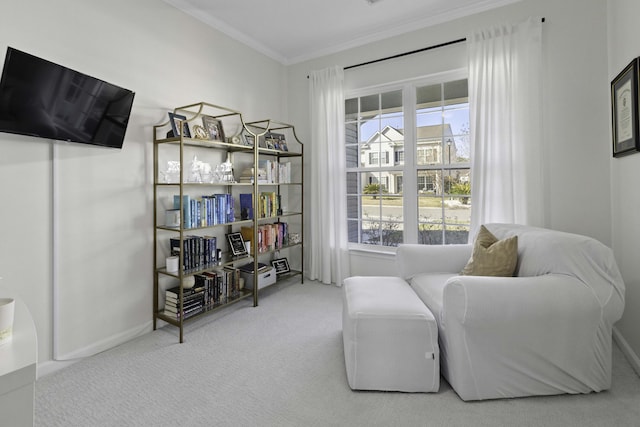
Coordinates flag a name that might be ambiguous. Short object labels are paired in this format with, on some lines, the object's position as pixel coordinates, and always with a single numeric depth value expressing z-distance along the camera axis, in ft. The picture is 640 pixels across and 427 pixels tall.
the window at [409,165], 10.96
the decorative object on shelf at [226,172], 10.24
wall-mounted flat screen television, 6.05
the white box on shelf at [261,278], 11.31
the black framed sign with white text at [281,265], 12.76
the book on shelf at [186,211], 8.70
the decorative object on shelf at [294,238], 13.16
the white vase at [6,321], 2.59
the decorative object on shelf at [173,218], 8.98
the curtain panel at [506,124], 9.12
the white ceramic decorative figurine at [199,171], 9.44
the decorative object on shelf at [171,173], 9.09
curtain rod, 10.42
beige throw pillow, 6.80
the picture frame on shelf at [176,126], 8.69
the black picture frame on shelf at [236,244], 10.77
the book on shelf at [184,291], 8.95
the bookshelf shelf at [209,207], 8.90
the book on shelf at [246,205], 11.30
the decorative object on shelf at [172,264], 8.82
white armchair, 5.58
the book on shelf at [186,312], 8.82
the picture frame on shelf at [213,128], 9.64
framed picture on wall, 6.70
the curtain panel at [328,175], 12.56
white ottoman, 5.99
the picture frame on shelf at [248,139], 11.02
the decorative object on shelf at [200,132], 9.25
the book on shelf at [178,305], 8.81
